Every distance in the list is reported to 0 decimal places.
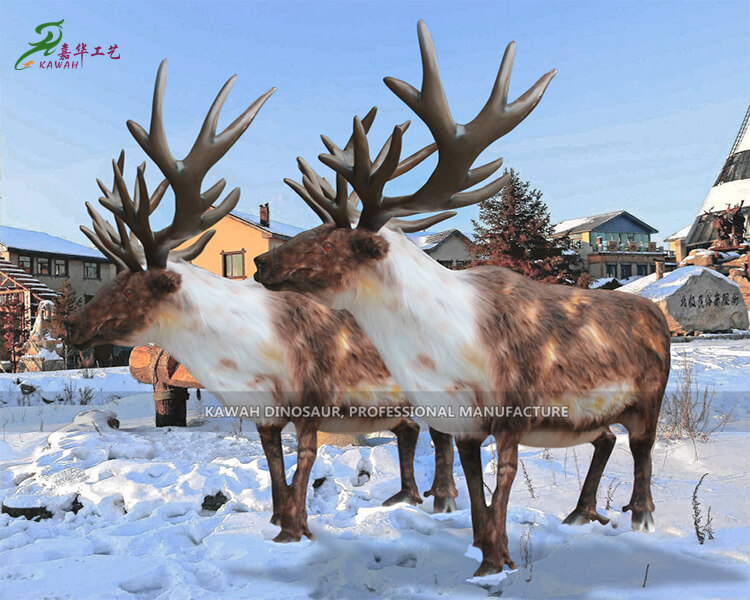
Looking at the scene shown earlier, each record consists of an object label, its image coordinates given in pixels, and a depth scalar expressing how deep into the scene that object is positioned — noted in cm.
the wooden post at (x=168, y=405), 687
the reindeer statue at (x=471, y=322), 265
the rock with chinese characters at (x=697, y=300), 1222
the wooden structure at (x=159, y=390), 663
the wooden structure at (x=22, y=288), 2228
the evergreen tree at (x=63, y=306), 1537
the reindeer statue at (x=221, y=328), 325
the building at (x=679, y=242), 3382
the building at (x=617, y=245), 3538
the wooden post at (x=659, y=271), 1715
